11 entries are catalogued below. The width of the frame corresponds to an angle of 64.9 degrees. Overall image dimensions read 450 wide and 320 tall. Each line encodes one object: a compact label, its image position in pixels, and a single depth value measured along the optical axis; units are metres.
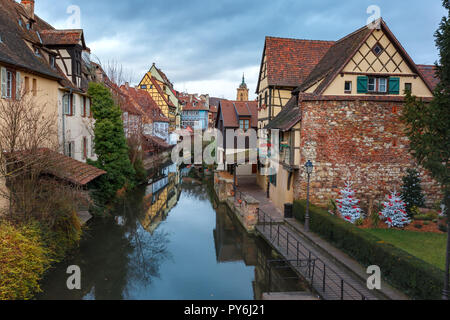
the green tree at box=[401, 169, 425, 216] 14.90
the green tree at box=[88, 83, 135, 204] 21.09
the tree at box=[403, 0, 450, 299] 7.29
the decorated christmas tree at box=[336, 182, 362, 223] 14.55
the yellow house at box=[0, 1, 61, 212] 13.27
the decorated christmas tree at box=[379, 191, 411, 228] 13.57
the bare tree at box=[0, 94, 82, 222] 11.11
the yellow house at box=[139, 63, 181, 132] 56.94
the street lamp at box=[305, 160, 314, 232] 13.91
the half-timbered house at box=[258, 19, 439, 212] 15.27
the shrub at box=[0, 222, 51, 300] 8.48
